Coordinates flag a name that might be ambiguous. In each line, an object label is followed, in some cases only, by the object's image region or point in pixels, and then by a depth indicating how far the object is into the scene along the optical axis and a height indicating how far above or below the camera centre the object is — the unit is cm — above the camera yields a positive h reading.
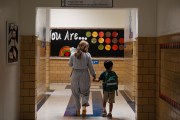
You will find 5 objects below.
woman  729 -44
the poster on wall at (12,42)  571 +19
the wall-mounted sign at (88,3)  670 +99
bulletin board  1427 +53
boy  730 -68
